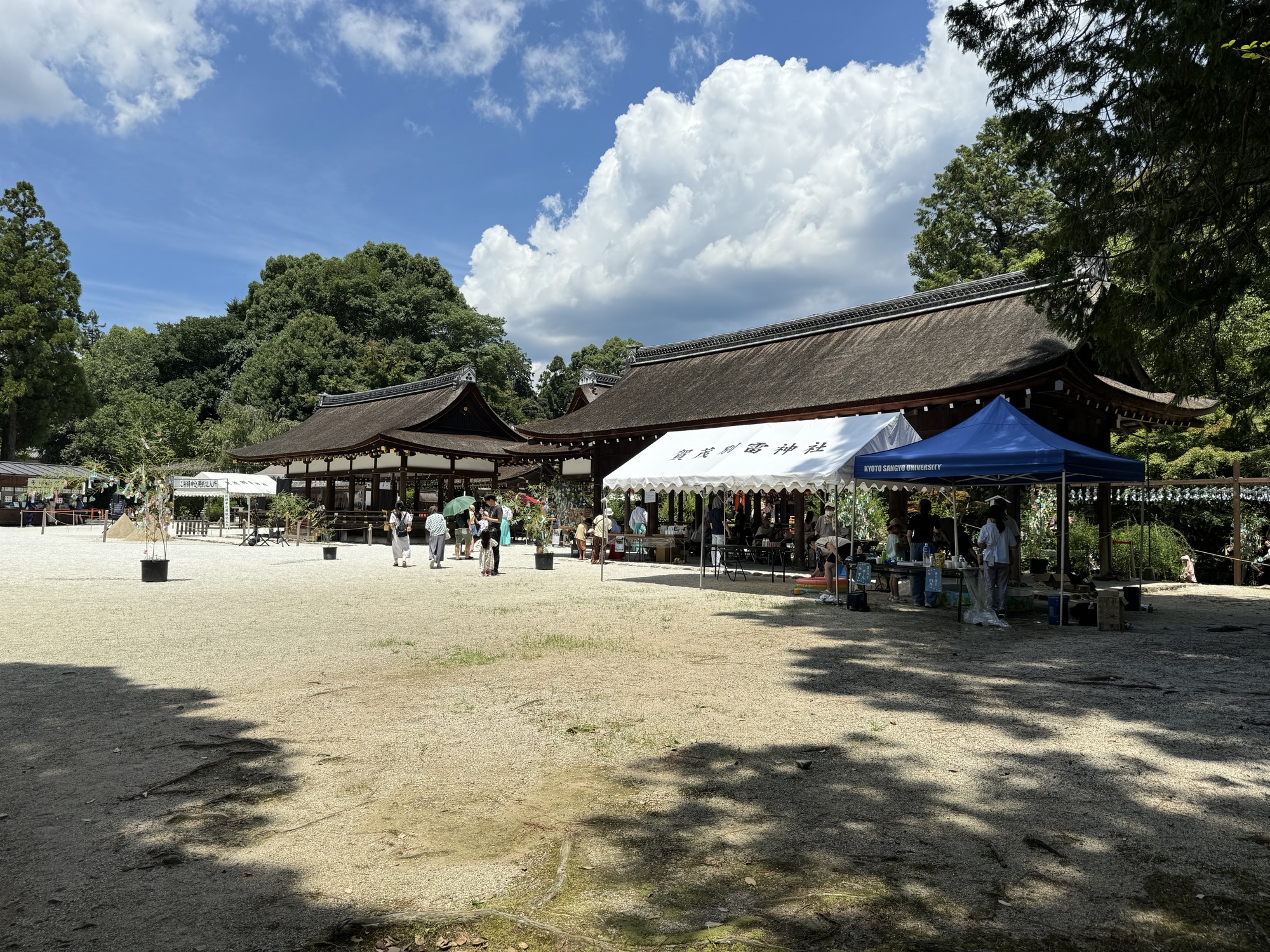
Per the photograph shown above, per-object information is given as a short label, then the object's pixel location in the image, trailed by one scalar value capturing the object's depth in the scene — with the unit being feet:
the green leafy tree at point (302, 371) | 155.63
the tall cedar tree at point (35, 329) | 143.74
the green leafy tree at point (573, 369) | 202.46
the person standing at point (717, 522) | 60.28
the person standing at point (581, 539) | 72.28
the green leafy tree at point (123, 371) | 182.91
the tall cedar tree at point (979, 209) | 105.60
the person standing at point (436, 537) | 61.26
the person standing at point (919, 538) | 42.34
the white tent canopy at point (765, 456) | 43.16
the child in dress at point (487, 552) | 55.83
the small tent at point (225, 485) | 89.45
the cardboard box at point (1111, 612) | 32.83
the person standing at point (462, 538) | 69.93
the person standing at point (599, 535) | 61.90
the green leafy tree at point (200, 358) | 180.04
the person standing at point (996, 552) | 35.45
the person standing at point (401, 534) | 63.16
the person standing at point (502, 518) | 65.77
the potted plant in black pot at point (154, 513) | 49.44
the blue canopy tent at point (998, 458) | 34.04
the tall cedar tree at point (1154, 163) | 26.81
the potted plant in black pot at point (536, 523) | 74.39
